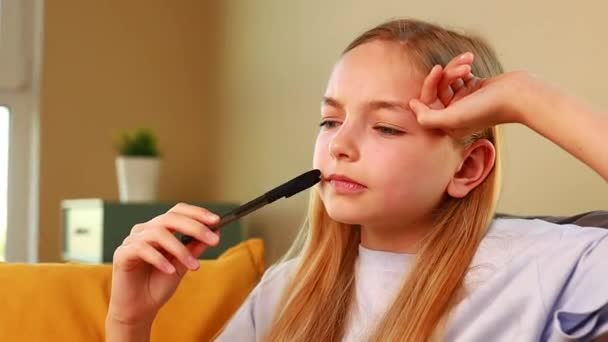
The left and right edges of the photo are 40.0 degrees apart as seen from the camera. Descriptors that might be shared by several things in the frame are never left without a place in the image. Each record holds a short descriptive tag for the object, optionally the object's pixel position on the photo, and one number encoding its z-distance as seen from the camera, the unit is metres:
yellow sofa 1.15
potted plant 2.63
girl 0.91
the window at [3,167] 2.83
